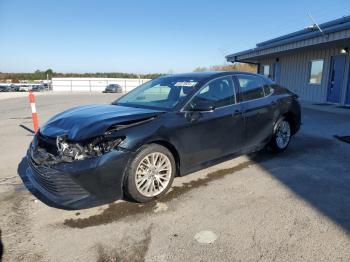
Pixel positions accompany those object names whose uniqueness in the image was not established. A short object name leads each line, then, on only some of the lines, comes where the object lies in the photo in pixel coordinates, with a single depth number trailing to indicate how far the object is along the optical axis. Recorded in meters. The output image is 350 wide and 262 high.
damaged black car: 3.19
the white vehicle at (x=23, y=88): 47.34
